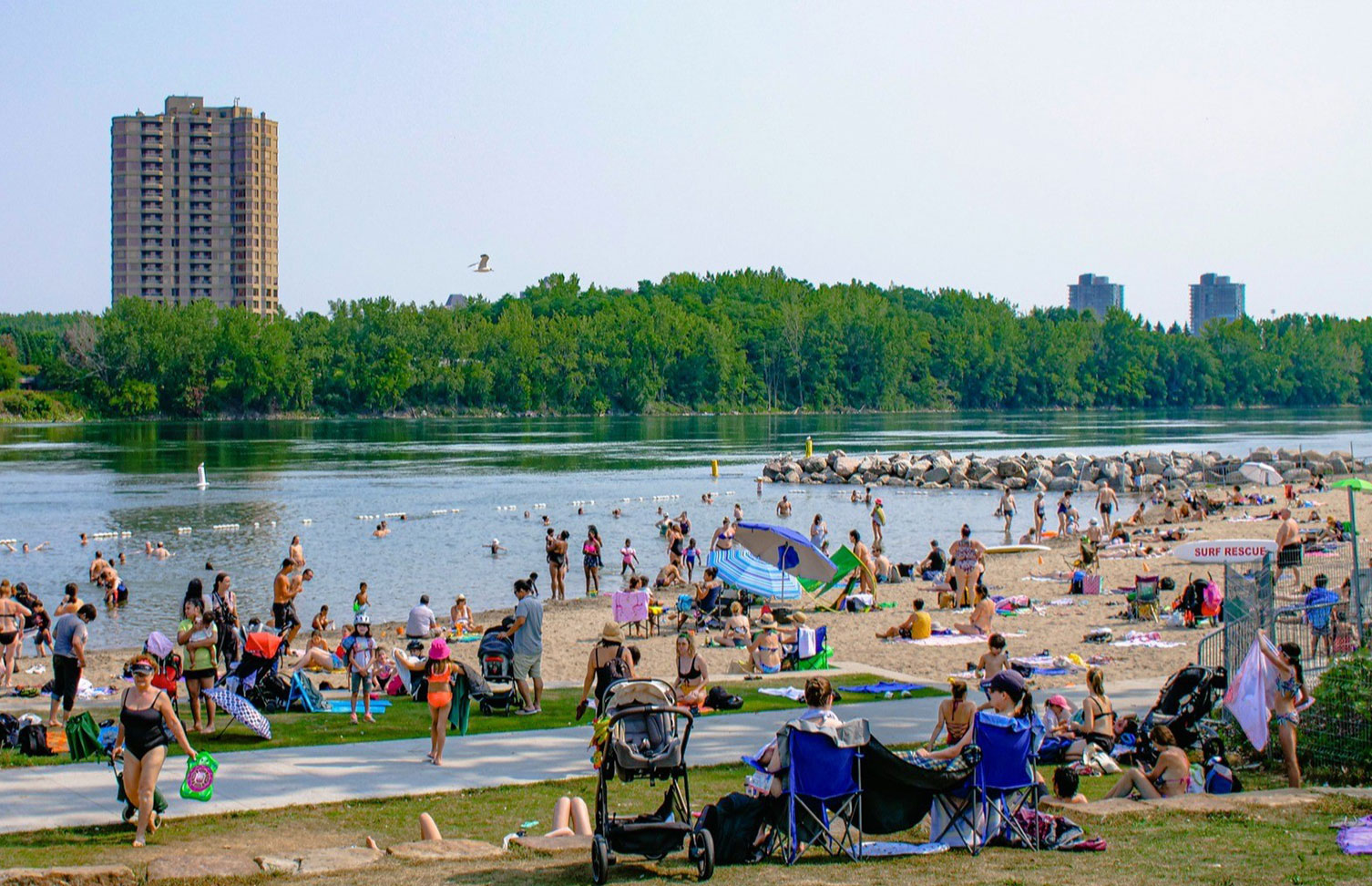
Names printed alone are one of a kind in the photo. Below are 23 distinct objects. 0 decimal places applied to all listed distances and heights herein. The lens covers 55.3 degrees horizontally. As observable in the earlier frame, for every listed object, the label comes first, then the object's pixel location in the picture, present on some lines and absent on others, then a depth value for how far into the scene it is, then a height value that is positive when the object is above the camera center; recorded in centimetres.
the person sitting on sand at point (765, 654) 1819 -331
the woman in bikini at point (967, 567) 2512 -286
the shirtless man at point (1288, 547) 2196 -236
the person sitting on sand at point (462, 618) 2373 -371
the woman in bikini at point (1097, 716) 1229 -285
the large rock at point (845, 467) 6850 -259
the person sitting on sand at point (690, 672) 1430 -280
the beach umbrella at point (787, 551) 2489 -254
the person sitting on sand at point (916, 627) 2136 -342
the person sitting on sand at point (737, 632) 2117 -352
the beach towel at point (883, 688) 1568 -326
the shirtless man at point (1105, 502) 4144 -270
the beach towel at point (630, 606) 2283 -330
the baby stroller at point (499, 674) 1470 -295
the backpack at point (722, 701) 1466 -318
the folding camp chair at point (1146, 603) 2236 -315
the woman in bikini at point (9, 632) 1833 -307
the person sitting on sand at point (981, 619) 2159 -333
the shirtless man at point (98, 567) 3077 -358
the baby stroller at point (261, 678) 1483 -300
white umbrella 5788 -245
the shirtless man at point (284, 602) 2347 -335
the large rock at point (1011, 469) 6378 -254
